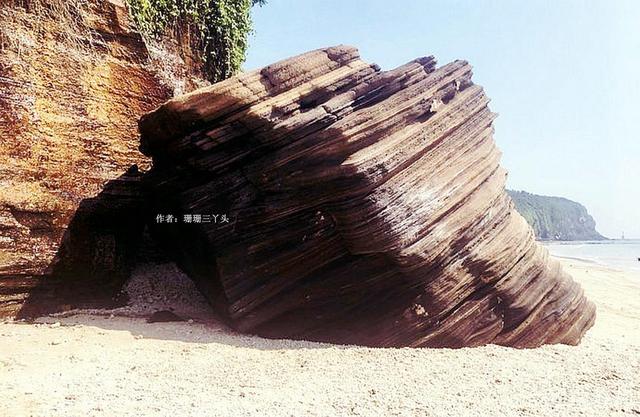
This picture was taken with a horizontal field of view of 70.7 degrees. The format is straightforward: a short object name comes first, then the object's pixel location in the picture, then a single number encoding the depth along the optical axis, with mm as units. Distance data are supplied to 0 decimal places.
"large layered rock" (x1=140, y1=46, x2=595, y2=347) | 7805
